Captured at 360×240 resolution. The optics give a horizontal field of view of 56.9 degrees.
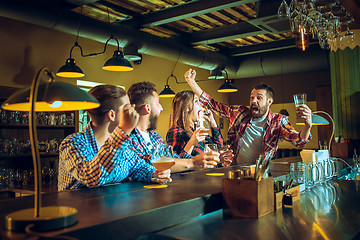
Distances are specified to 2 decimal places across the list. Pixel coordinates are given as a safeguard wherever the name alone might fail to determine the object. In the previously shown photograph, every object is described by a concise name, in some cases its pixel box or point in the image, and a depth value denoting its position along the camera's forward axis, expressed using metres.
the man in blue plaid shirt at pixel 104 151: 1.41
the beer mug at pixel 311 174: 2.15
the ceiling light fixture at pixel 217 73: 7.25
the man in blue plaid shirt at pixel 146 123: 2.24
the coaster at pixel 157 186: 1.72
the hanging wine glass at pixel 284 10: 2.92
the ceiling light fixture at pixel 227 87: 6.64
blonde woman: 3.15
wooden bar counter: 1.08
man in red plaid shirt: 3.56
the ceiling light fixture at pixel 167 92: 6.01
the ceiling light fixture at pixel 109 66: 4.29
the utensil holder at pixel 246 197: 1.48
